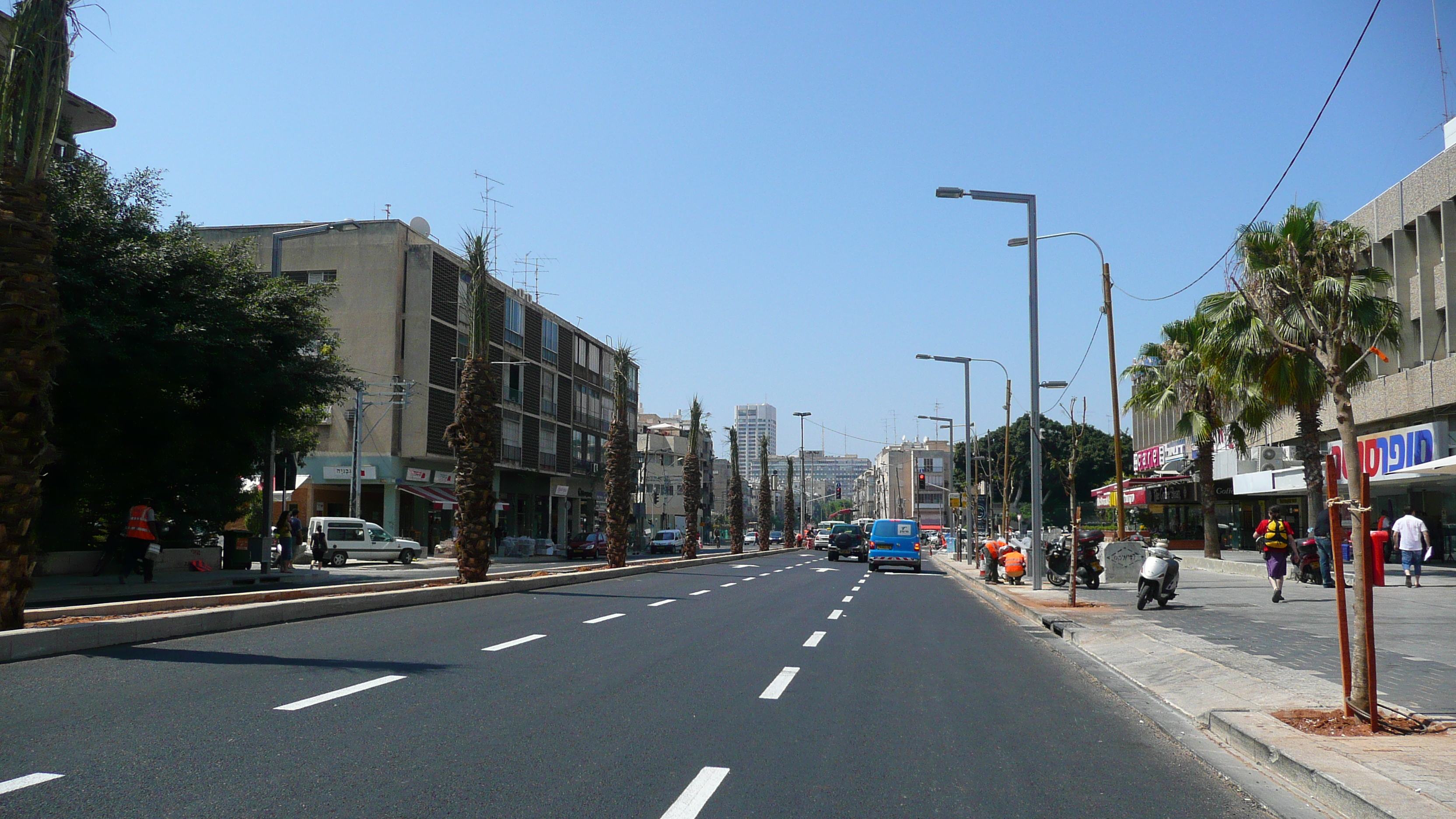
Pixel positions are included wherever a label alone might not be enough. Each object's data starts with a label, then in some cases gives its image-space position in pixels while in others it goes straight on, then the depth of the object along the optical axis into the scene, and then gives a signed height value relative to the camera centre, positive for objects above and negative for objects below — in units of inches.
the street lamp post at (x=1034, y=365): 933.8 +123.5
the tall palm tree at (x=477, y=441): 909.8 +44.8
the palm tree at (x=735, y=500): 2386.8 -19.5
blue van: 1625.2 -83.7
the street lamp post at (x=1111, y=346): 1074.7 +156.8
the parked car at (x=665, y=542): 2716.5 -134.4
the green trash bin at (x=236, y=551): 1222.9 -74.4
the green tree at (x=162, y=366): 882.8 +115.6
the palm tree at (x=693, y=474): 1952.5 +34.5
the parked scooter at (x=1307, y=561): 947.3 -60.5
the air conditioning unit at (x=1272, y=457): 1482.5 +56.1
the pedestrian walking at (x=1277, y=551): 756.0 -40.5
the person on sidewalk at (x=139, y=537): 884.6 -42.5
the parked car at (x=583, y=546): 2156.7 -114.9
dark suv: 2180.1 -112.0
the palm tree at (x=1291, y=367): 1014.4 +132.1
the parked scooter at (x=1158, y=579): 714.8 -58.8
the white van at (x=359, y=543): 1525.6 -81.7
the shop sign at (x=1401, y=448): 1054.4 +53.3
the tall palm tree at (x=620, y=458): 1408.7 +47.4
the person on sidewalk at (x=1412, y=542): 866.8 -38.9
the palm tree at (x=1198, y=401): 1240.8 +121.1
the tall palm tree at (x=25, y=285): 406.9 +81.6
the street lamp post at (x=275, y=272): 1087.6 +232.1
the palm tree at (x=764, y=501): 2881.4 -25.4
